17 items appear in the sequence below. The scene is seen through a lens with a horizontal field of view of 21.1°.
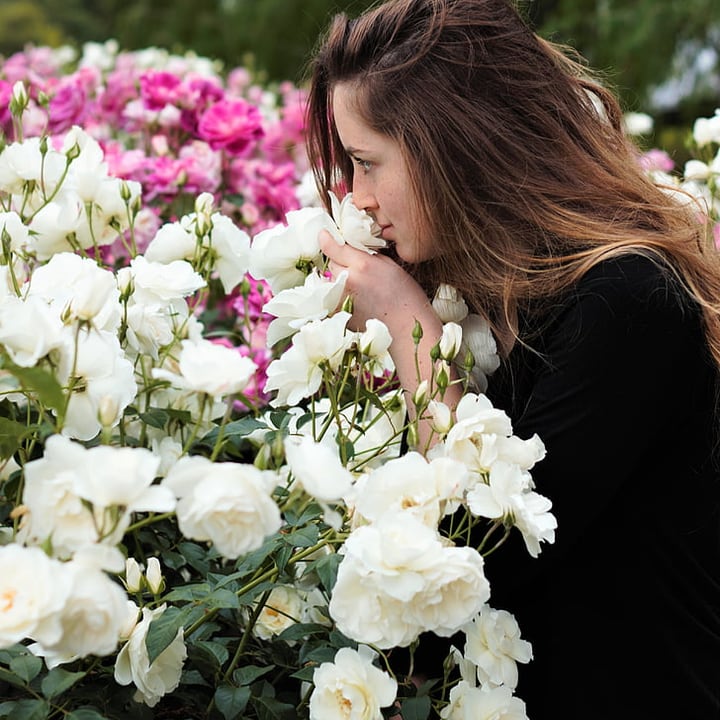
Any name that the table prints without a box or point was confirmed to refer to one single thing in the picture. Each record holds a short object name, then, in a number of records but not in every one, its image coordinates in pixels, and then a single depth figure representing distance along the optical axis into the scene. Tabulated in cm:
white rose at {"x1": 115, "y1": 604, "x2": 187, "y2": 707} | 123
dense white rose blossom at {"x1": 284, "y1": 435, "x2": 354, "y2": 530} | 109
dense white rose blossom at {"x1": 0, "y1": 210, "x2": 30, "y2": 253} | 138
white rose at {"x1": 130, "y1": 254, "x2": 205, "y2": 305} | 136
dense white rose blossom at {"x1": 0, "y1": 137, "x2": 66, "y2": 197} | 150
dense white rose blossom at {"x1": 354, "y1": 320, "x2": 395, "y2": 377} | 128
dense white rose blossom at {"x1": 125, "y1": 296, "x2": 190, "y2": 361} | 136
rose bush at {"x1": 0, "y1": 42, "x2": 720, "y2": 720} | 106
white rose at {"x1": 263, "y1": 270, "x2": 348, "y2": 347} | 132
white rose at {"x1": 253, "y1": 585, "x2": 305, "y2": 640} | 136
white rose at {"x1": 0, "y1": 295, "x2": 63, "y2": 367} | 112
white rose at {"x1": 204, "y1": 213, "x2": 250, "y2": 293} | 148
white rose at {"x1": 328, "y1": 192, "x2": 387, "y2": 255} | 143
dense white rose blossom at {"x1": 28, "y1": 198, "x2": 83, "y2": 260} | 147
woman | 137
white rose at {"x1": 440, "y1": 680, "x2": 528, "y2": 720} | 128
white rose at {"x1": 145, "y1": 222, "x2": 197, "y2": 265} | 146
